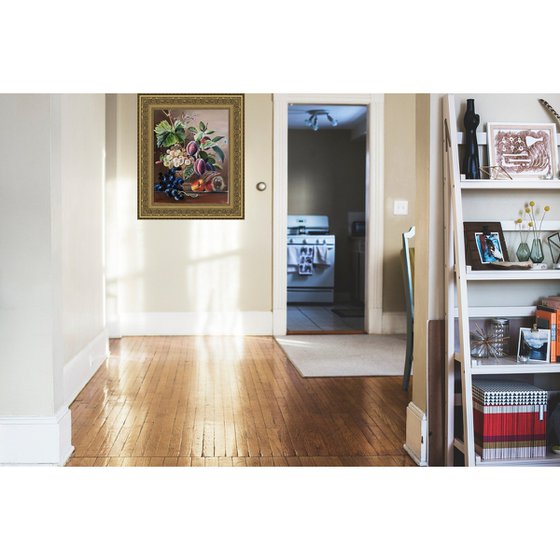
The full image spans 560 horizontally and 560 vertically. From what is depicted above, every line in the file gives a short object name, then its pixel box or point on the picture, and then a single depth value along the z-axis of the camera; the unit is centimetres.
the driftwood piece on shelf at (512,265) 309
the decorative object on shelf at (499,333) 319
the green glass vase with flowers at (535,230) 317
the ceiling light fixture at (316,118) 893
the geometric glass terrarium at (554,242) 324
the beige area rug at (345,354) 535
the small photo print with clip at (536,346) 309
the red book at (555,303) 310
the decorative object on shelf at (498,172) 313
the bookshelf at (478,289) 298
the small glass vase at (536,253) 317
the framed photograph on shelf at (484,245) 312
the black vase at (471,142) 308
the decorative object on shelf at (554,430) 312
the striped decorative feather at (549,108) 319
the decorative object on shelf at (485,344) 318
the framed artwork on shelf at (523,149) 314
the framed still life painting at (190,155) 679
